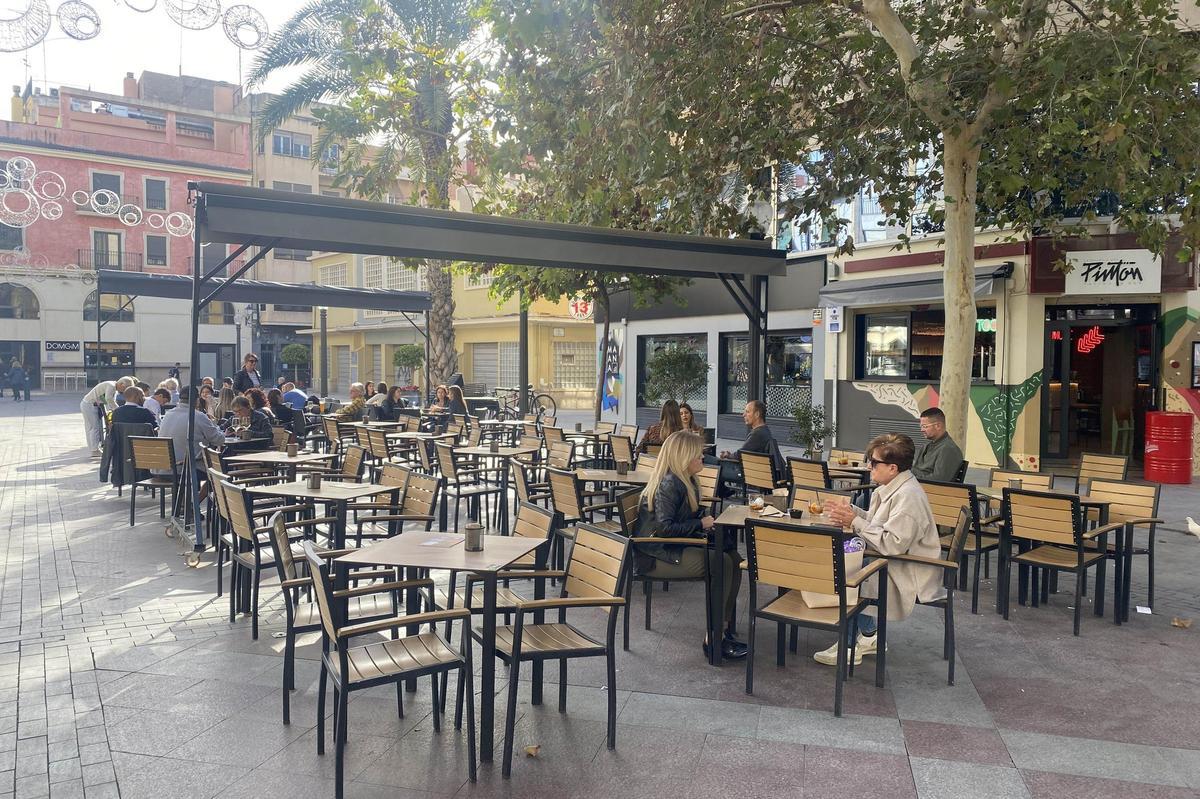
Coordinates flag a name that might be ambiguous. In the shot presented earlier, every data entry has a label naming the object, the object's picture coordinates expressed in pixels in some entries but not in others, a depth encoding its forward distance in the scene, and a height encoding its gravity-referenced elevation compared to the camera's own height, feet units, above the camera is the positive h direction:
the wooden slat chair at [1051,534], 18.81 -3.35
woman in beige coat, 15.87 -2.66
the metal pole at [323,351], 76.53 +2.36
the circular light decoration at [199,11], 39.17 +16.84
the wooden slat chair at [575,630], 12.54 -3.76
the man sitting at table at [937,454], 23.20 -1.92
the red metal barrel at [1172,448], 40.32 -2.91
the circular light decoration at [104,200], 64.03 +13.46
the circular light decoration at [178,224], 62.34 +11.41
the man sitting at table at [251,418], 35.94 -1.78
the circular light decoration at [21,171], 59.57 +14.22
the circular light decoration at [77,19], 40.50 +17.04
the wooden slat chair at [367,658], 11.44 -4.04
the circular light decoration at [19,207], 57.11 +11.65
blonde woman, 17.53 -2.69
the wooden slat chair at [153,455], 29.23 -2.75
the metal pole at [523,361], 56.90 +1.23
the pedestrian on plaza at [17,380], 107.24 -0.82
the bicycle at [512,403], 63.90 -2.20
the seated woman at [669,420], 29.22 -1.33
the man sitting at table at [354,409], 47.09 -1.75
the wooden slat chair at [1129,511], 19.93 -3.02
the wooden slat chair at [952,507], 20.03 -2.91
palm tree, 50.52 +17.95
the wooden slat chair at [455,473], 27.43 -3.23
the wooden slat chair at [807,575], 14.03 -3.30
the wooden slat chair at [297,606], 13.53 -3.99
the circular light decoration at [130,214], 65.89 +12.49
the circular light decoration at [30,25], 37.09 +15.26
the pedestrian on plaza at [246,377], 50.55 -0.05
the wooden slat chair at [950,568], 15.65 -3.38
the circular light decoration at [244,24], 43.24 +18.07
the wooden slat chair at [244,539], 17.33 -3.45
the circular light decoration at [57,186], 58.80 +13.21
